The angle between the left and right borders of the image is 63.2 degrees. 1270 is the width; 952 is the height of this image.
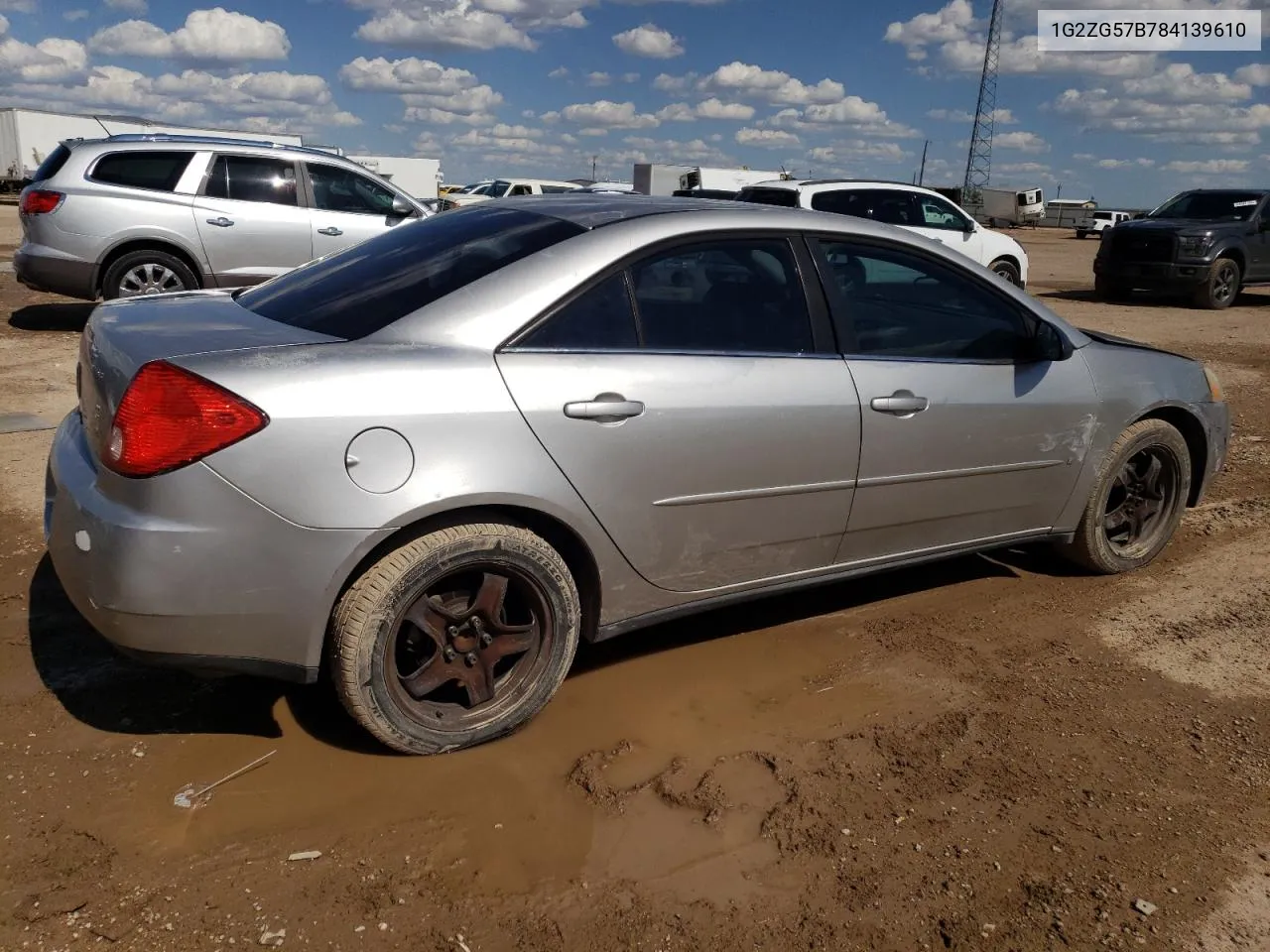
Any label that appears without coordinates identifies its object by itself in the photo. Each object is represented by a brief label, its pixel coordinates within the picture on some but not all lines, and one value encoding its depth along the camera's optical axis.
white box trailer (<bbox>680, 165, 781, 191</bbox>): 33.97
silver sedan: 2.57
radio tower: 60.20
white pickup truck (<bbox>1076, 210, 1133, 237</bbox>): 53.43
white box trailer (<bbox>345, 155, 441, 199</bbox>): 39.81
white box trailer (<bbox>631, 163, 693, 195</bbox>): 34.22
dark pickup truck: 15.25
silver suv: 9.07
